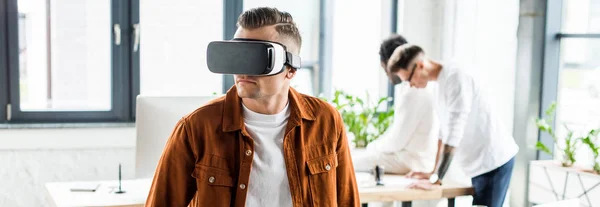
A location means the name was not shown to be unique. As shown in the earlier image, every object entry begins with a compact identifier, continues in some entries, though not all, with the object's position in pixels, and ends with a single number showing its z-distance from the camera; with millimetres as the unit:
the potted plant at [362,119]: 4289
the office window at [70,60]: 4008
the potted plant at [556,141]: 3135
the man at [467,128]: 3137
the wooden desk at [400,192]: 3121
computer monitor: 2830
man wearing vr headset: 1659
